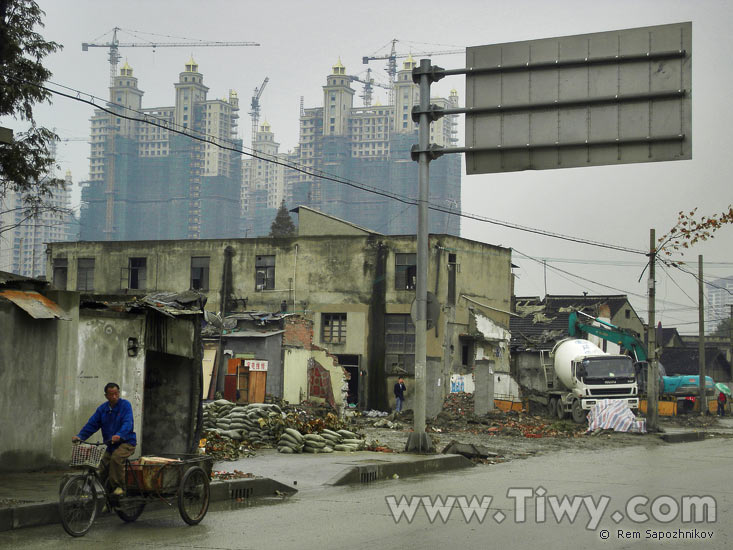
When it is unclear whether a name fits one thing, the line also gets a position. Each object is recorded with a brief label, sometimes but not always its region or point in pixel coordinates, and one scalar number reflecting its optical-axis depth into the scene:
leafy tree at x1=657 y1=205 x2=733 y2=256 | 32.37
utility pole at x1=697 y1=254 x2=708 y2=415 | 49.34
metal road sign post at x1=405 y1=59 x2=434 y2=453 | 21.02
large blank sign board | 18.22
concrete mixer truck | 41.38
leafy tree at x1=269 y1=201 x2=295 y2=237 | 117.31
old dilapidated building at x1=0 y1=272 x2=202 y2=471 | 14.69
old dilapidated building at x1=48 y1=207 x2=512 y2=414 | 53.34
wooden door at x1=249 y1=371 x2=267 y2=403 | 36.06
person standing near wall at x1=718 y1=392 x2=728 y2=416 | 58.97
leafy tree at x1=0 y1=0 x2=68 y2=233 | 29.44
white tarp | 36.03
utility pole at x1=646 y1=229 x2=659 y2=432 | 36.12
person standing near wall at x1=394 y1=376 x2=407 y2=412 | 45.16
